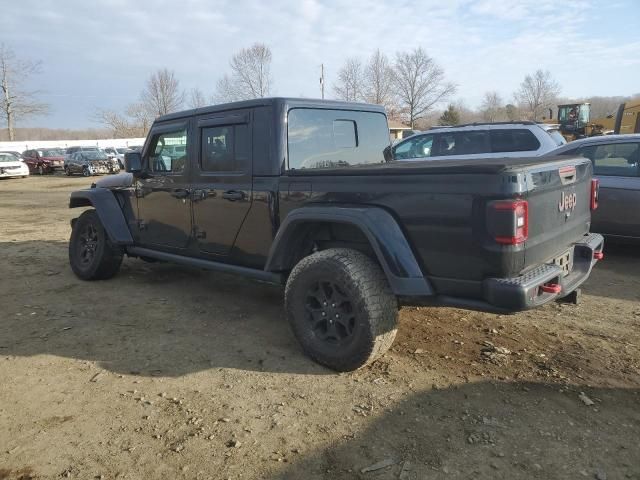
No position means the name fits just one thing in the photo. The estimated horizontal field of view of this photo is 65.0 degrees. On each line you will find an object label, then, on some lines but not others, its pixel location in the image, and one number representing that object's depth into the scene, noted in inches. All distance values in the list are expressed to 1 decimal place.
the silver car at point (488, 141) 317.1
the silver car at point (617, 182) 237.8
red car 1210.0
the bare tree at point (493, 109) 3000.7
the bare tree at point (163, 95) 2388.0
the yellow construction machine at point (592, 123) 671.1
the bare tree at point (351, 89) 2271.5
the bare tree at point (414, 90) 2341.3
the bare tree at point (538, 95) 3115.2
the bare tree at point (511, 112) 2747.0
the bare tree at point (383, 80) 2363.4
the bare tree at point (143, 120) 2548.2
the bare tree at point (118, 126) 2878.9
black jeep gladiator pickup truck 113.7
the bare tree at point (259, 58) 1994.3
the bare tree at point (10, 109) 2613.2
